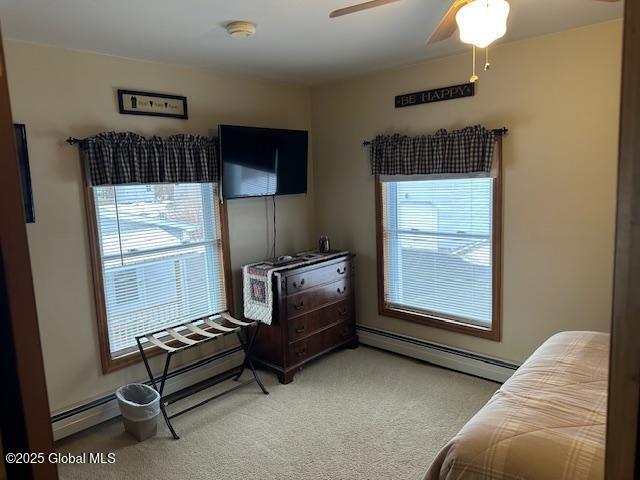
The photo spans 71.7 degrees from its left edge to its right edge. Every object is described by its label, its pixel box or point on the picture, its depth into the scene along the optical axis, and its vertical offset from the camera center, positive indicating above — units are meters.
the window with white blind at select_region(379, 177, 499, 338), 3.39 -0.55
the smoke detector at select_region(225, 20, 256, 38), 2.49 +0.93
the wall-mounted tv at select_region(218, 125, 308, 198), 3.43 +0.26
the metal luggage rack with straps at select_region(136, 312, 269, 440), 2.98 -1.03
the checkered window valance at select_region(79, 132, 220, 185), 2.86 +0.26
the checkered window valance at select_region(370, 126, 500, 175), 3.19 +0.25
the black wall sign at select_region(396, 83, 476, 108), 3.28 +0.70
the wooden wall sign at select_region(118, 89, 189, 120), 3.03 +0.66
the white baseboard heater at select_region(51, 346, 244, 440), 2.86 -1.42
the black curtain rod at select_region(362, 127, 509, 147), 3.12 +0.36
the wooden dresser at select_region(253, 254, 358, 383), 3.49 -1.06
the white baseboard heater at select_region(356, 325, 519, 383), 3.39 -1.41
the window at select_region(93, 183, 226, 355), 3.06 -0.45
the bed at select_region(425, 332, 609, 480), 1.46 -0.90
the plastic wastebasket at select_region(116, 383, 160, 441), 2.77 -1.37
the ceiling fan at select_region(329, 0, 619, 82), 1.73 +0.65
